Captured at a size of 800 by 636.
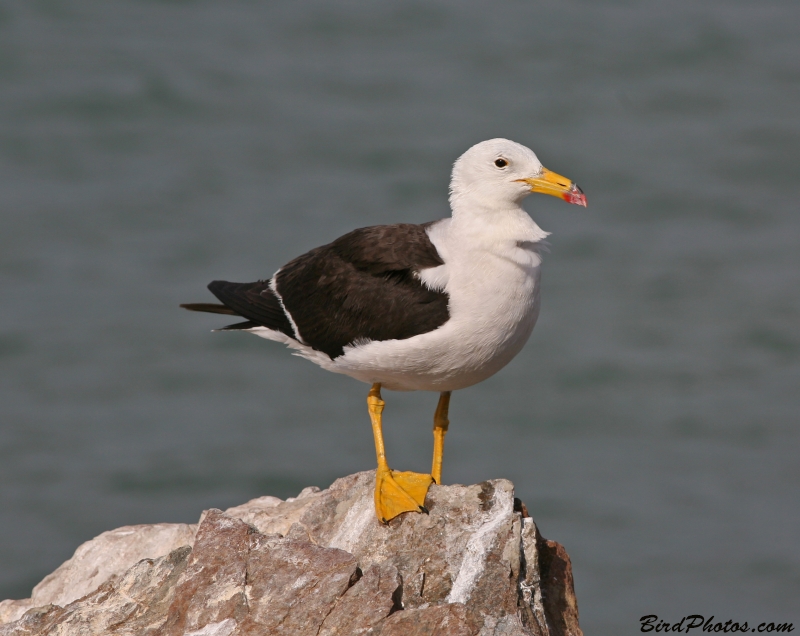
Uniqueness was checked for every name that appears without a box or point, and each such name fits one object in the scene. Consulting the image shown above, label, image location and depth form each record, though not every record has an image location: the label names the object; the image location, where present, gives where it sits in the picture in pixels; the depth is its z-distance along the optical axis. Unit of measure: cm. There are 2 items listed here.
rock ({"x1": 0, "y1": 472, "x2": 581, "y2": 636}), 1332
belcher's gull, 1576
